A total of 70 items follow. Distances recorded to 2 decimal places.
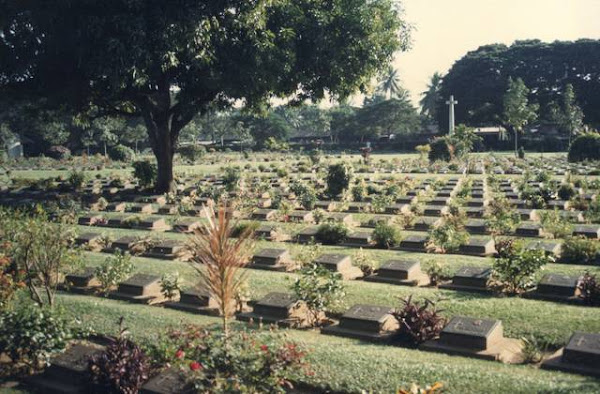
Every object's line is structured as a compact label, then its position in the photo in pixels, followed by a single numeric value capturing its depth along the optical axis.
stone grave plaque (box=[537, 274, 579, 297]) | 8.37
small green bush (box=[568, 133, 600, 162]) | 33.75
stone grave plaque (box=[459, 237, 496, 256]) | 11.58
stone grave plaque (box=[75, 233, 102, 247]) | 13.48
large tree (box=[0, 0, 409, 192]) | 16.97
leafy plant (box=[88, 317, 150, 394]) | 5.70
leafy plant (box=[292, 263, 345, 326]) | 7.88
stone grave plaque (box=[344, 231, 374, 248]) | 12.98
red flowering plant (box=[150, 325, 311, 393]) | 5.30
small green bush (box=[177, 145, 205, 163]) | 41.59
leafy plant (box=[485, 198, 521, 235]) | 13.43
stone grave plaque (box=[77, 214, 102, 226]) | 17.11
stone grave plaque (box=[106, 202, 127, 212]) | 19.98
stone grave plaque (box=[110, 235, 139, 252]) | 13.09
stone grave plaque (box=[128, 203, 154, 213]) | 19.28
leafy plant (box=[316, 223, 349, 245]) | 13.08
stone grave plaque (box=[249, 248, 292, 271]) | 11.18
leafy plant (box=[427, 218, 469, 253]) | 11.98
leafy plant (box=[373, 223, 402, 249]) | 12.51
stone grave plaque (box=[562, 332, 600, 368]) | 5.85
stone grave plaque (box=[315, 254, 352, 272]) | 10.30
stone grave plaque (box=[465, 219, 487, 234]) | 13.79
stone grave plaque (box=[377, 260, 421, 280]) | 9.77
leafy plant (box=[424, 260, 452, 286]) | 9.71
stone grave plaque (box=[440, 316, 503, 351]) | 6.54
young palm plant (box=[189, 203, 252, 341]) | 5.35
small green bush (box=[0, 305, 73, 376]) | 6.45
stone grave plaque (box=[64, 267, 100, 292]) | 10.16
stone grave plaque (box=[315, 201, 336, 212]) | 18.20
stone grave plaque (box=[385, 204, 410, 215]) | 17.20
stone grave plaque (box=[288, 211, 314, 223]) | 16.09
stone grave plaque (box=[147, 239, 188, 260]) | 12.44
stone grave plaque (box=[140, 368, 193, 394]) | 5.52
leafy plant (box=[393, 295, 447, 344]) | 6.98
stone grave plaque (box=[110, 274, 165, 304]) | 9.31
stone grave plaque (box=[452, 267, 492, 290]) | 9.06
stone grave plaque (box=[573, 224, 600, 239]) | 12.49
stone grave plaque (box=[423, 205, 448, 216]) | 16.64
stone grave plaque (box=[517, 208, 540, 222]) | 15.23
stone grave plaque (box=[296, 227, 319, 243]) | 13.56
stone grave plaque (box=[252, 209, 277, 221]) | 16.72
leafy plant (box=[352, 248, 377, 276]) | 10.54
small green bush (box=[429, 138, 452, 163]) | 34.69
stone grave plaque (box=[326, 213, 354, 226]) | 15.51
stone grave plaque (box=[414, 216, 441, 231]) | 14.39
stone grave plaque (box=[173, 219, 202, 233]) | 14.80
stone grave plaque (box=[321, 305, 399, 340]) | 7.30
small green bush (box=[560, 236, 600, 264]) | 10.51
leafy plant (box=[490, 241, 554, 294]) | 8.71
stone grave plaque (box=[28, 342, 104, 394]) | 6.15
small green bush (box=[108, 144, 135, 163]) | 44.66
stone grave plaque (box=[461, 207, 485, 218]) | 15.89
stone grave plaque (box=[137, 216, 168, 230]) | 16.03
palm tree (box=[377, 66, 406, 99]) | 97.62
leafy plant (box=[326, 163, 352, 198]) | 20.02
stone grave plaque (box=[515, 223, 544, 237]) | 13.18
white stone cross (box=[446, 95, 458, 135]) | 52.64
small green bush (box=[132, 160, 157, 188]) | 24.06
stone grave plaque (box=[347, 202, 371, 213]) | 17.92
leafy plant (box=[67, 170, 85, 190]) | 24.89
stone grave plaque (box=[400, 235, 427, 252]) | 12.25
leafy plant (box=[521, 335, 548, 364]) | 6.28
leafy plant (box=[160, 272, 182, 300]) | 9.23
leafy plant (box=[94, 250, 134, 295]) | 9.80
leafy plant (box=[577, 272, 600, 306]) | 8.03
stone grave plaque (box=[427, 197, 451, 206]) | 17.78
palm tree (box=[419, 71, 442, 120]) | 87.12
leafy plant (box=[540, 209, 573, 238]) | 12.90
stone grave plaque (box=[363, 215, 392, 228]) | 15.23
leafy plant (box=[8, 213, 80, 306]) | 8.14
